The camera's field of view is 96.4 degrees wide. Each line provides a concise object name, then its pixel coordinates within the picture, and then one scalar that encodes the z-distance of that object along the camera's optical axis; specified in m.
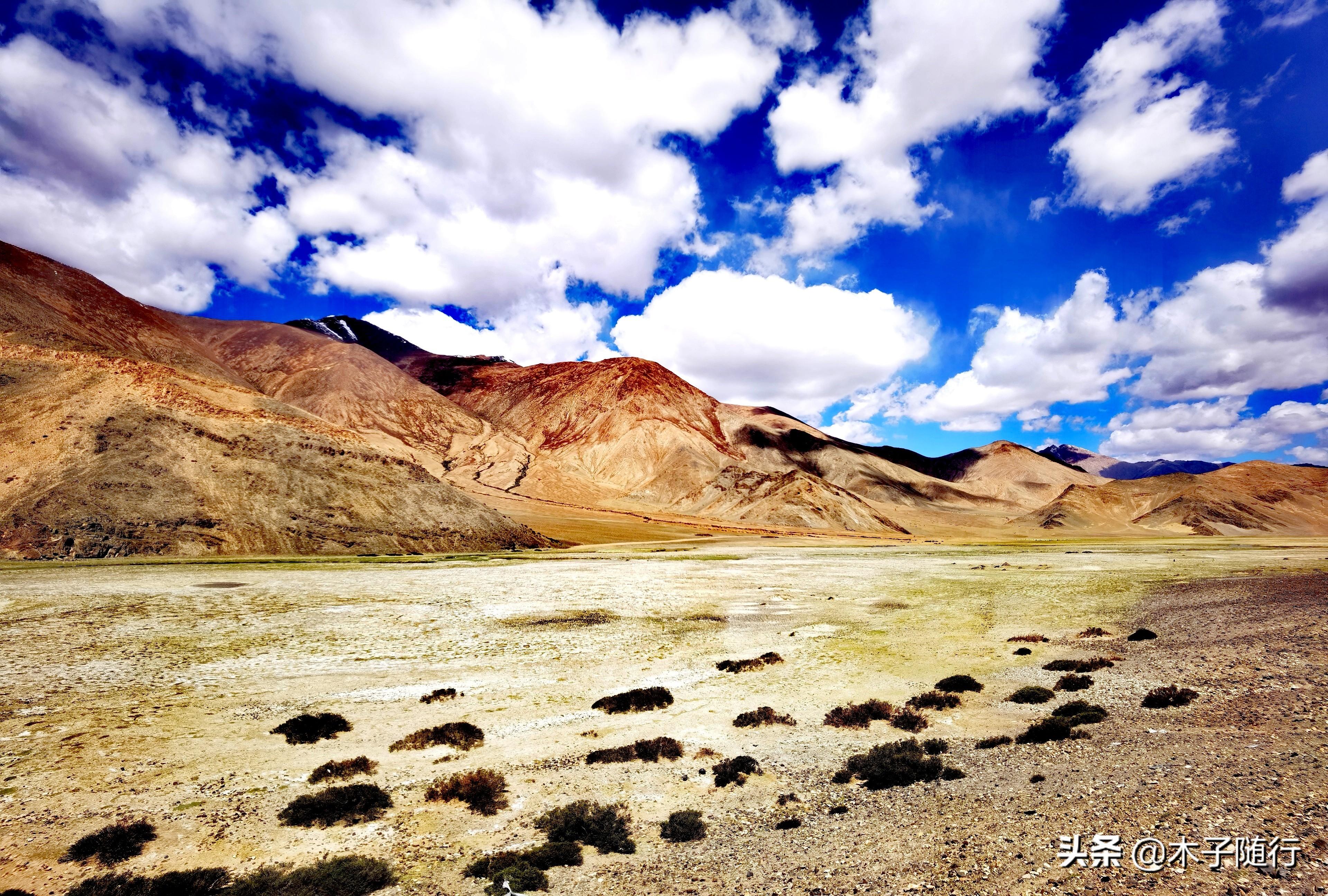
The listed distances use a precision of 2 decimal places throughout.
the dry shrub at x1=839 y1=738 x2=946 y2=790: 12.76
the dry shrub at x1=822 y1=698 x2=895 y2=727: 16.94
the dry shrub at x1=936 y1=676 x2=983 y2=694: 19.78
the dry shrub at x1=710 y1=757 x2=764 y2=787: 13.33
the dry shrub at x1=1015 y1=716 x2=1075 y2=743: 14.44
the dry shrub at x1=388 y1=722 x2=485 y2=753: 15.44
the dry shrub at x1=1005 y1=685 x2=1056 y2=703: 18.12
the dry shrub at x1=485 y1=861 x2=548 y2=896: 9.25
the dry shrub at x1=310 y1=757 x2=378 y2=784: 13.36
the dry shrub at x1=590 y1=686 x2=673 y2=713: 18.48
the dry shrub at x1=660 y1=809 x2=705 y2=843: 10.95
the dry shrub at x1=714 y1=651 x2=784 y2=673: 23.25
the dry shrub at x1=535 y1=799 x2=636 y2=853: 10.77
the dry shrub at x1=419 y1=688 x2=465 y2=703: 19.31
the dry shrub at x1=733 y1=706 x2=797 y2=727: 17.02
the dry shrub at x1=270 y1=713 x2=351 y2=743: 15.66
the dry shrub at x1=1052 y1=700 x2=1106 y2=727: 15.37
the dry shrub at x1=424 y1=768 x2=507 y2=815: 12.26
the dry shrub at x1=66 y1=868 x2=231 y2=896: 8.93
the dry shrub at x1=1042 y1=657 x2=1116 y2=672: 21.44
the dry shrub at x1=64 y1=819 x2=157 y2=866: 9.92
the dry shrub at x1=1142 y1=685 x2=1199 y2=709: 15.92
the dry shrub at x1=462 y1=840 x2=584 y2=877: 9.94
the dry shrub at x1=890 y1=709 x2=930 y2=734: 16.36
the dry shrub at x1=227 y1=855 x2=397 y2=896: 9.16
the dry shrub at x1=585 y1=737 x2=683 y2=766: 14.71
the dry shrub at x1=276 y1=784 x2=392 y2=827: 11.54
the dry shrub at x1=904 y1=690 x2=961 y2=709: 18.12
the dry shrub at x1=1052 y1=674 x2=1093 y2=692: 19.00
